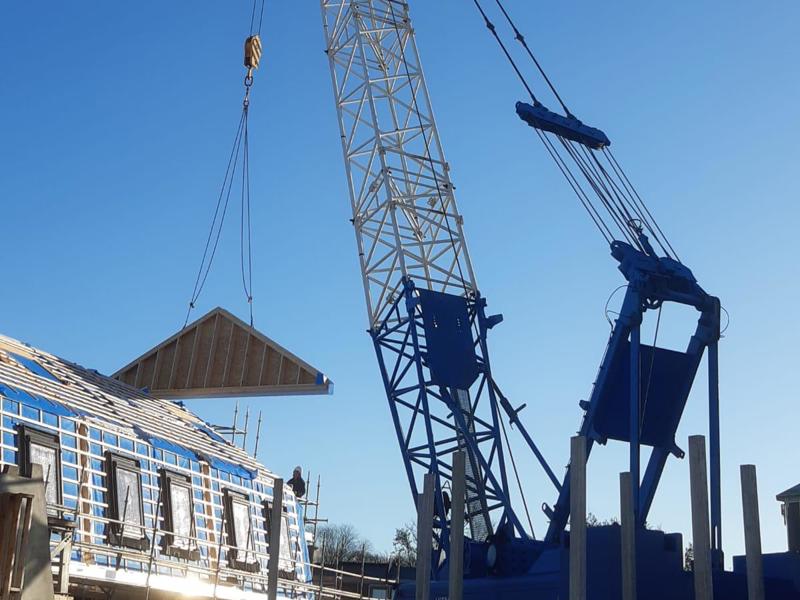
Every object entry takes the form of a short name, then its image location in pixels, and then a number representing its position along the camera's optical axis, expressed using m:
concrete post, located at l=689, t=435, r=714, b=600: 14.64
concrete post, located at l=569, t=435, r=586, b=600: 14.92
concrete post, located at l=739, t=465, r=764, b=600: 14.70
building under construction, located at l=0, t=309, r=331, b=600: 18.58
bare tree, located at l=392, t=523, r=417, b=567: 76.21
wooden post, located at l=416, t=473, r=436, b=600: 16.48
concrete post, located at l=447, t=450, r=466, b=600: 16.53
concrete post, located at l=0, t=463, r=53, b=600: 13.66
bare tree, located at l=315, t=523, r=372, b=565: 89.38
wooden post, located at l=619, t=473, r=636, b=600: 15.44
